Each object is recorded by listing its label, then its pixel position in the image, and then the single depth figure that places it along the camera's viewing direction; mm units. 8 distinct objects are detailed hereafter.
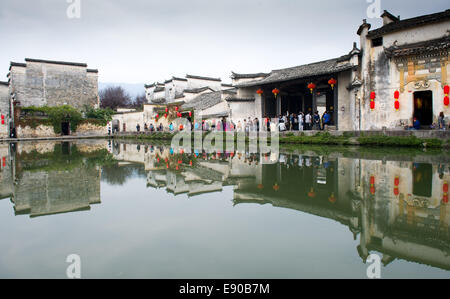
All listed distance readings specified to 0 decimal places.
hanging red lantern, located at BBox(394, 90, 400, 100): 13584
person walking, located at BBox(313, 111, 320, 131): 16578
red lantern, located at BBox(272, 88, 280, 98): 18672
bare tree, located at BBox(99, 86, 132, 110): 52219
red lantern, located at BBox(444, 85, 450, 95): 12242
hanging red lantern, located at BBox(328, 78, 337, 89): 16044
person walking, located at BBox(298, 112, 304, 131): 17056
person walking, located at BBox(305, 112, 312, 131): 16891
